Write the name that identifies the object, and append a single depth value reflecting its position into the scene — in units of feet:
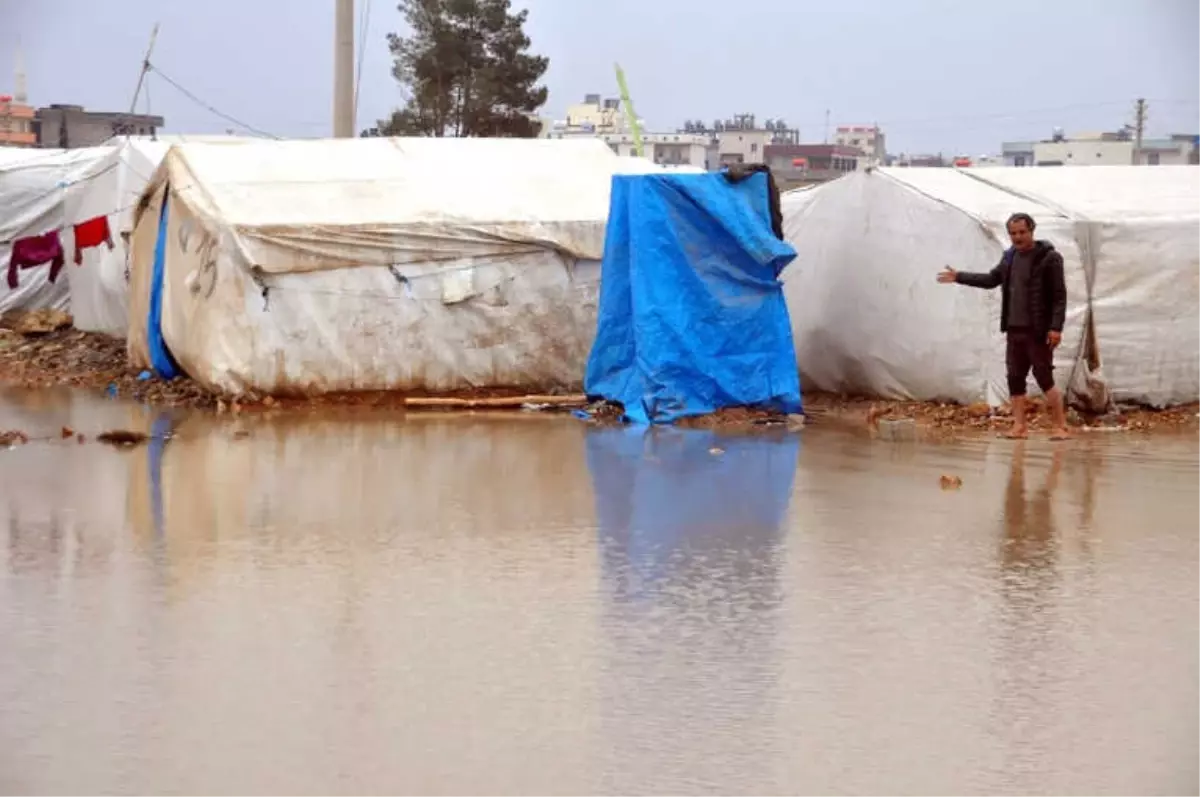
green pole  92.21
